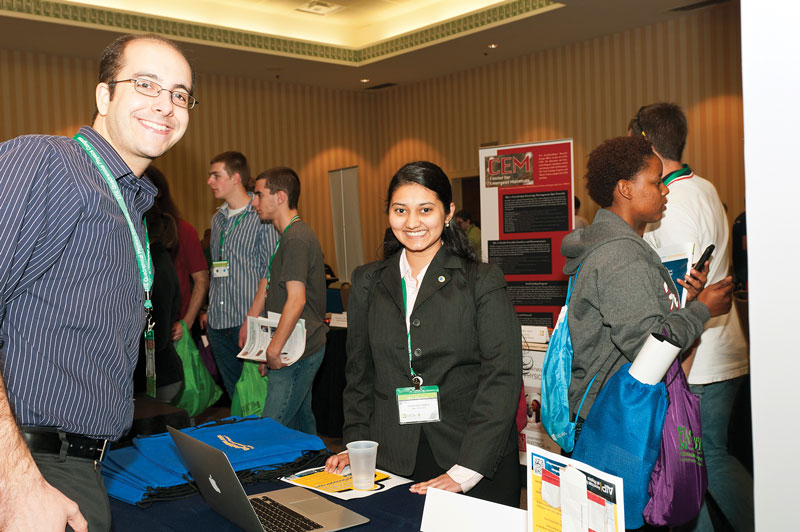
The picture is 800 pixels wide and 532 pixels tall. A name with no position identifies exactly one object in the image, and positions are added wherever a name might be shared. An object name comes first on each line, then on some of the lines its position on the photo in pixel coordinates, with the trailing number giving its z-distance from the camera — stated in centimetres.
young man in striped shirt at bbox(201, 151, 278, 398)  401
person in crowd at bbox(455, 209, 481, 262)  881
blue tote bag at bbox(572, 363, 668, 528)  173
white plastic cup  166
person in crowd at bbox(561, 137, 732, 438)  200
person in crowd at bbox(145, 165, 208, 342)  435
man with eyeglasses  105
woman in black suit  195
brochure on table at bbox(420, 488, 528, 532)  129
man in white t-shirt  257
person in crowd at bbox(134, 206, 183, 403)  325
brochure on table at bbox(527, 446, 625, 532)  106
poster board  378
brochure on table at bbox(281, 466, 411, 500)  166
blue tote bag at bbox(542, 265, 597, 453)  219
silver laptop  139
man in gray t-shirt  352
